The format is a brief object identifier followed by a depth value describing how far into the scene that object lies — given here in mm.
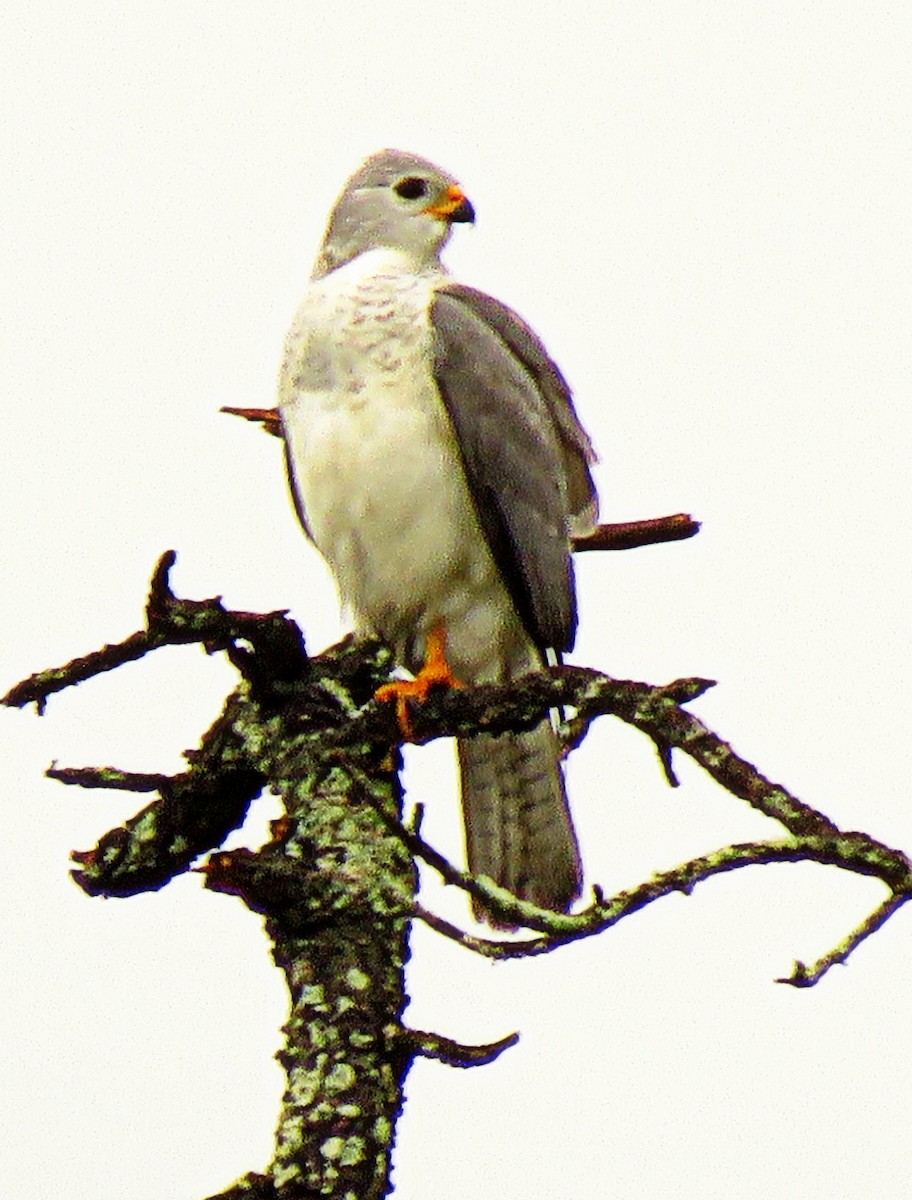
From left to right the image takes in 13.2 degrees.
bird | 10437
